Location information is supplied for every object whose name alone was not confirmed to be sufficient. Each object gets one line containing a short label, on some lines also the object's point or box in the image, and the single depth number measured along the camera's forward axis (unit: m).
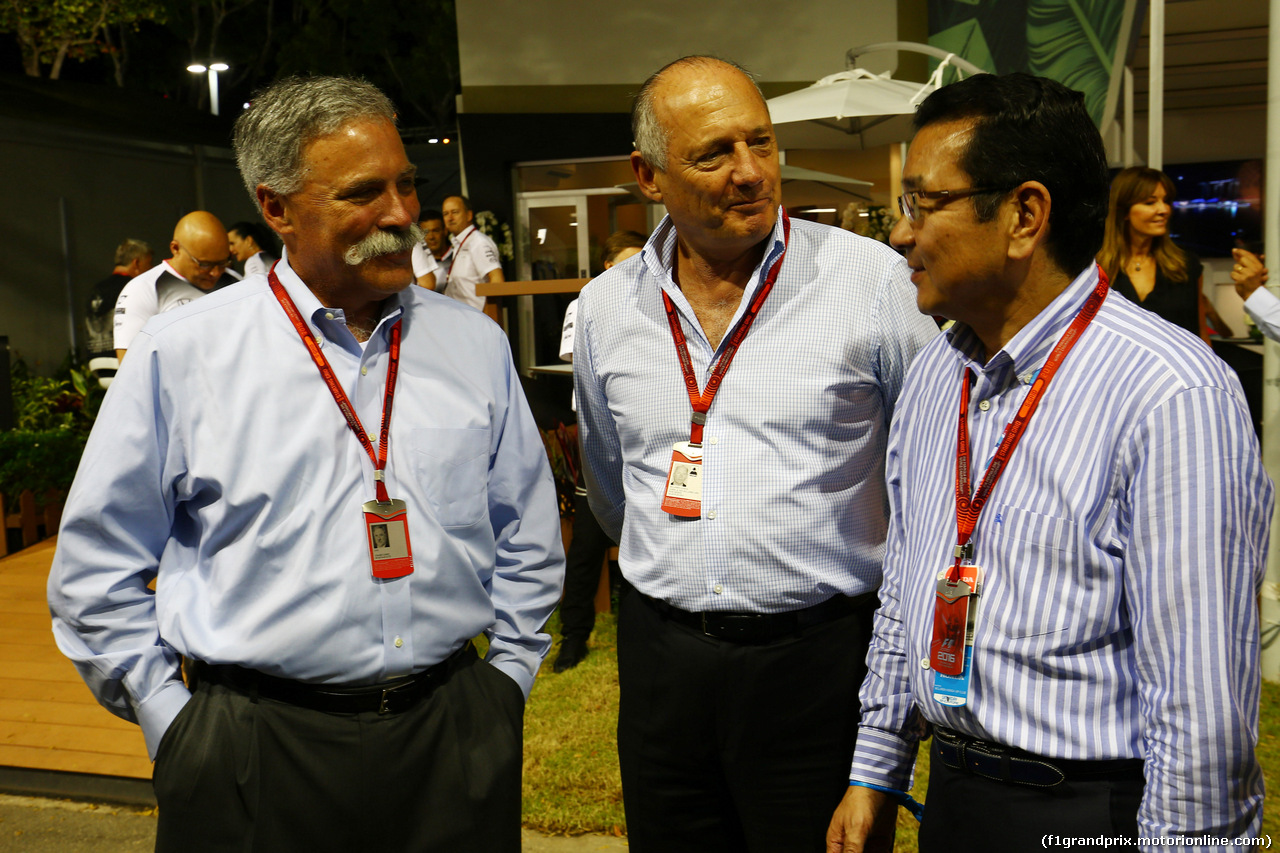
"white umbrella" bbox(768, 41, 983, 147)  6.57
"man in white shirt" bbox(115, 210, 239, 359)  5.48
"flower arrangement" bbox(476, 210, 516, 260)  12.38
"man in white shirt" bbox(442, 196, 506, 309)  8.43
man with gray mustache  1.78
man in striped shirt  1.26
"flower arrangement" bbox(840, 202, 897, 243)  7.24
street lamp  24.25
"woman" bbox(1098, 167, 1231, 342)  4.74
